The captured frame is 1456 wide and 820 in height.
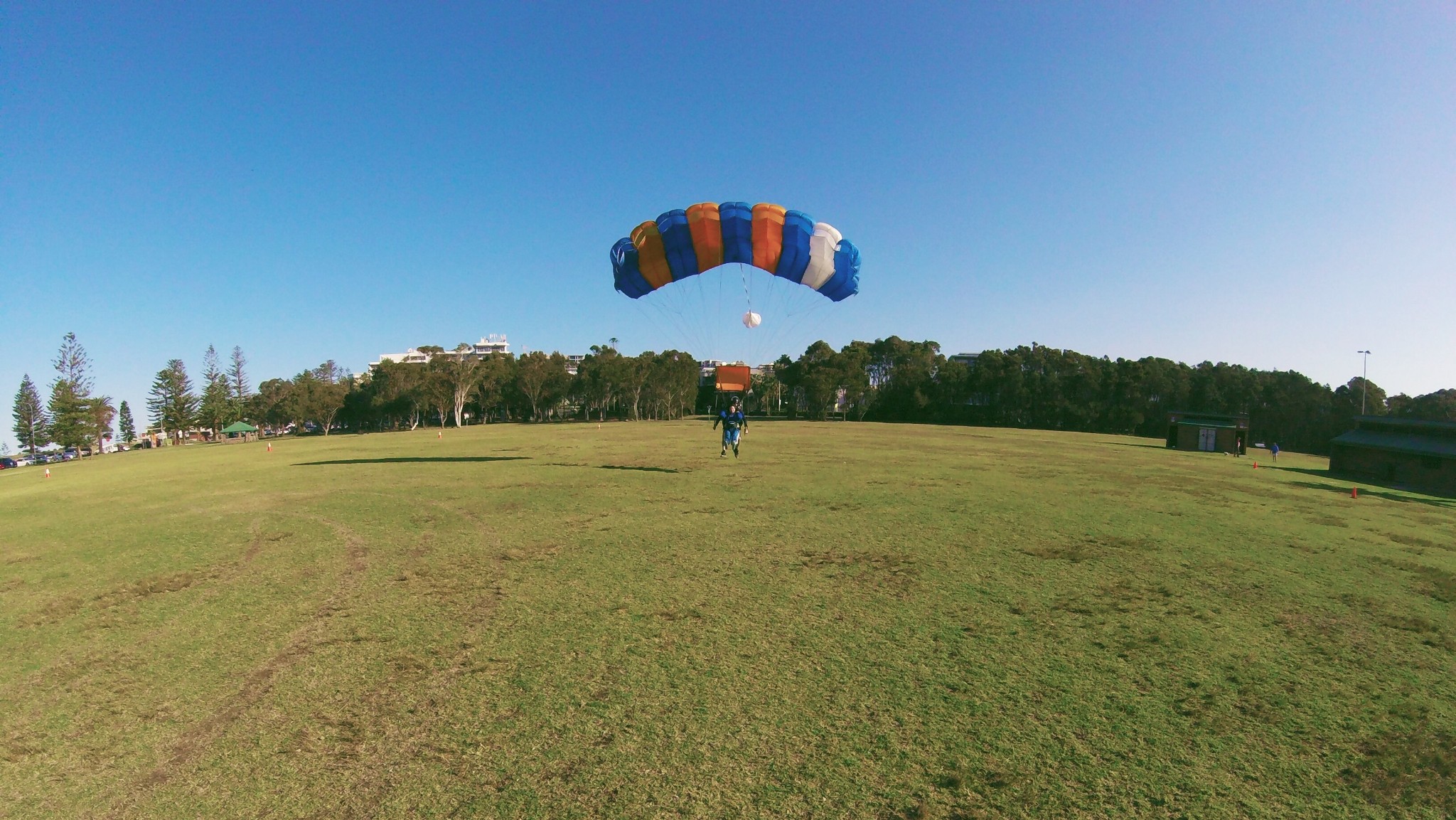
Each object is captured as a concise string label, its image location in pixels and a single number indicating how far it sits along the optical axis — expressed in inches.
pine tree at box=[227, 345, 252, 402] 3440.0
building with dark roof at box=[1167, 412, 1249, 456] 1485.0
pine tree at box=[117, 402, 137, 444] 3553.2
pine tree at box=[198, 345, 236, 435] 2987.2
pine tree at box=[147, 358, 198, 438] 2928.2
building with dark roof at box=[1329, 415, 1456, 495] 896.9
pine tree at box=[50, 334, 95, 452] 2134.6
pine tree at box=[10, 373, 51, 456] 2797.7
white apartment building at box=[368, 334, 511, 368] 7244.1
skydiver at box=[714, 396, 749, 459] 733.4
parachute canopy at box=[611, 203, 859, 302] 639.8
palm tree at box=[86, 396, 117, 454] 2272.4
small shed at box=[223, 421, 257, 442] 2518.5
